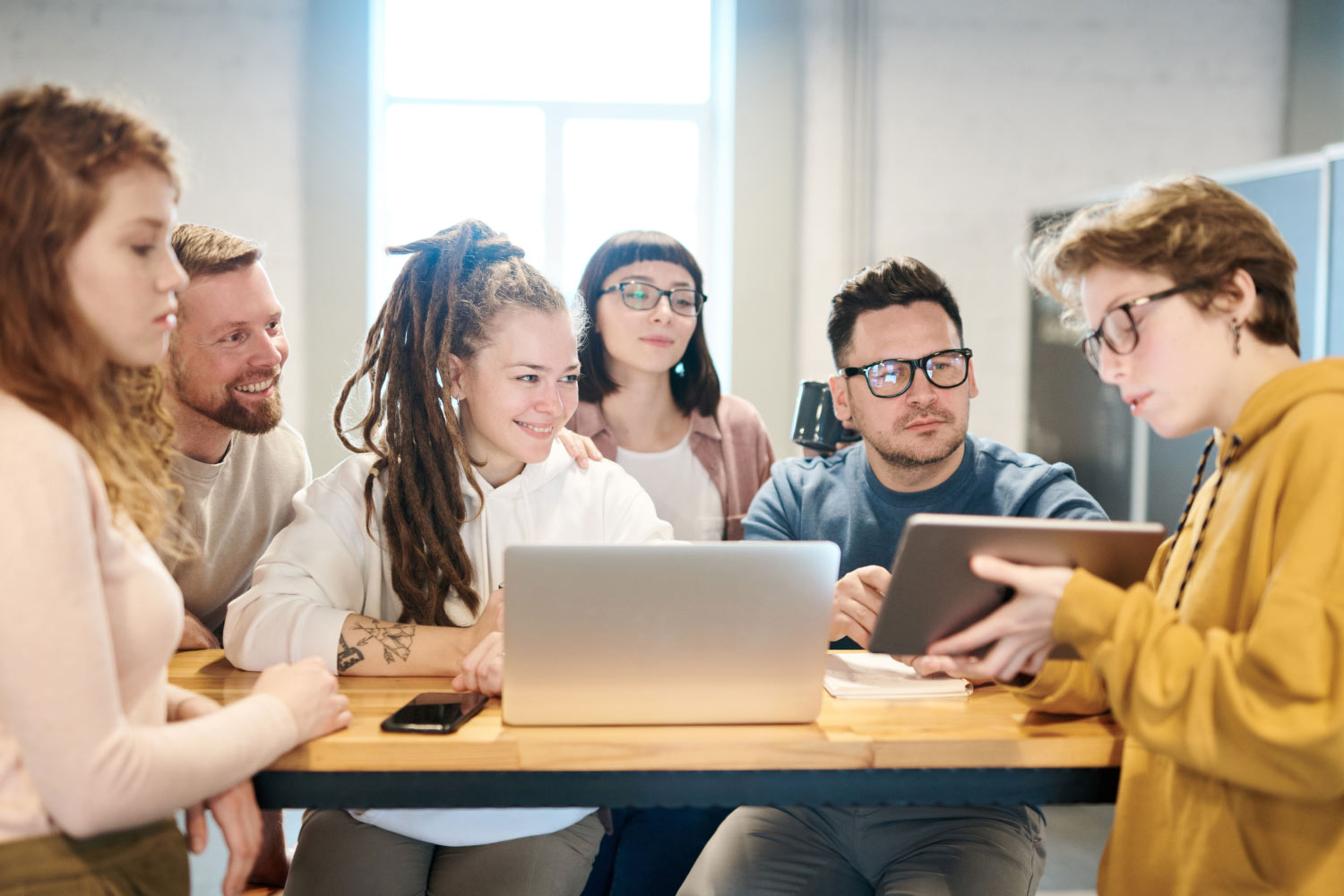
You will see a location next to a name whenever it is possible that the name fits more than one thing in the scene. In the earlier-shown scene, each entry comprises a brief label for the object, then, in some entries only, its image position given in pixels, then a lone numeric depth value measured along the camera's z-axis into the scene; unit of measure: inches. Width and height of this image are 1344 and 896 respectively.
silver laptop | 42.9
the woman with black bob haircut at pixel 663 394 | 100.2
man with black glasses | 58.0
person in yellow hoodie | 37.2
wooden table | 43.9
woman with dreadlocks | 55.9
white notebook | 52.7
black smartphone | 45.8
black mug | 98.7
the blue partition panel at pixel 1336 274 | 125.3
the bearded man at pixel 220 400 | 74.3
